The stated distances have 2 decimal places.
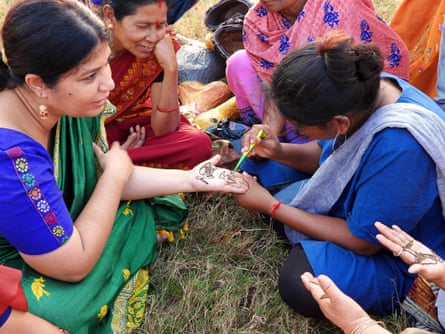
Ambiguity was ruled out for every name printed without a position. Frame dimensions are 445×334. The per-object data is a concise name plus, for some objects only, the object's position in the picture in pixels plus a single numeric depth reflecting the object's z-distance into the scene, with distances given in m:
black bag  3.70
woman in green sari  1.66
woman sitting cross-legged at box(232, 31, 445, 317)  1.80
